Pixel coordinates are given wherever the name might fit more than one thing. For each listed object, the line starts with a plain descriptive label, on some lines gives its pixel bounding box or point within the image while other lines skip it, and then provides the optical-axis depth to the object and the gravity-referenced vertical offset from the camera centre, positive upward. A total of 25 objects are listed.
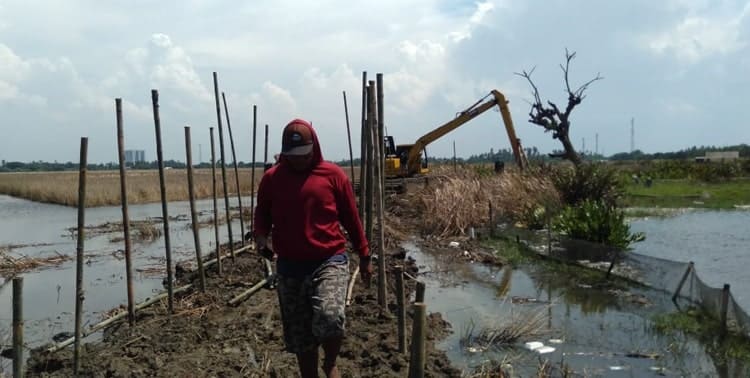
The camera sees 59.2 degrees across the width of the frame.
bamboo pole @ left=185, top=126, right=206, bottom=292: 6.93 -0.37
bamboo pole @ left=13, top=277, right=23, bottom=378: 4.15 -1.01
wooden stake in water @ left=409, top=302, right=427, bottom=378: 3.33 -0.93
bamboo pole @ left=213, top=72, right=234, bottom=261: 8.36 +0.34
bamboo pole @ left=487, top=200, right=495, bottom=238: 13.31 -1.33
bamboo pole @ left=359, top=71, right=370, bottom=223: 7.10 +0.16
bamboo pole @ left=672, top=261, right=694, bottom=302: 6.57 -1.25
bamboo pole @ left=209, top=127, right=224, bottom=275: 8.12 -0.30
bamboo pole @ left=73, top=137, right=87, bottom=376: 4.77 -0.62
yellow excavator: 21.20 +0.54
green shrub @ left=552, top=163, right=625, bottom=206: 15.27 -0.59
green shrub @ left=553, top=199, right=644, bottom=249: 10.39 -1.09
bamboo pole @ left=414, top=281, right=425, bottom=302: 4.34 -0.86
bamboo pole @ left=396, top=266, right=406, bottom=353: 4.84 -1.11
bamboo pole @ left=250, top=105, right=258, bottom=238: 9.88 +0.66
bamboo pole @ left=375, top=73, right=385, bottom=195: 6.13 +0.47
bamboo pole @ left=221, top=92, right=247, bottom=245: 9.32 +0.52
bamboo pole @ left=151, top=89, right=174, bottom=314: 6.26 -0.03
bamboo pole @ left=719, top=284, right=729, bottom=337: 5.44 -1.26
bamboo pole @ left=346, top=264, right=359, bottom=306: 6.40 -1.25
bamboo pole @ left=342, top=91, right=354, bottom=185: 10.41 +0.39
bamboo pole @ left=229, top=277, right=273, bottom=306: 6.57 -1.32
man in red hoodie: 3.73 -0.44
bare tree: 21.17 +1.30
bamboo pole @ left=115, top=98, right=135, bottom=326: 5.53 -0.20
